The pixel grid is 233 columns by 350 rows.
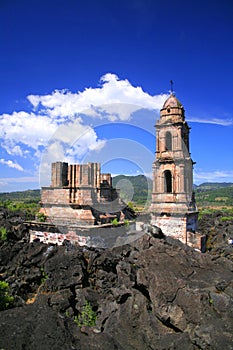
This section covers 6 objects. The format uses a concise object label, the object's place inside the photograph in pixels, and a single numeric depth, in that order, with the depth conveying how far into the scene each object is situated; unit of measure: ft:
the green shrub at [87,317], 31.84
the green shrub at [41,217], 69.41
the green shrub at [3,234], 68.76
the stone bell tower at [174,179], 69.26
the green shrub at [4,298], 34.37
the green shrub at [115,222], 66.16
